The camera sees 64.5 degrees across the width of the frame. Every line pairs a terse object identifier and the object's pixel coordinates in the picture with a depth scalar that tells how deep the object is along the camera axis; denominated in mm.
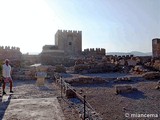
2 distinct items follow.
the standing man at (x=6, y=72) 5988
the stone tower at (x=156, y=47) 14047
